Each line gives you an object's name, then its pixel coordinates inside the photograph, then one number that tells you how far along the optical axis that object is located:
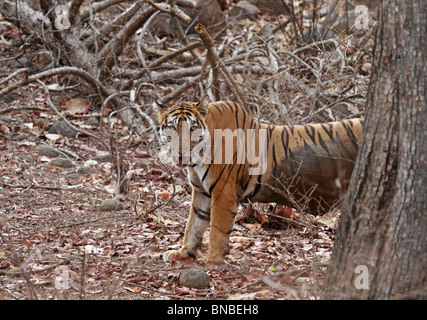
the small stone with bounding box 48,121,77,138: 16.56
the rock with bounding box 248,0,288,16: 23.98
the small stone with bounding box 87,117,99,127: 17.41
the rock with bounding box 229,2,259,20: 24.08
